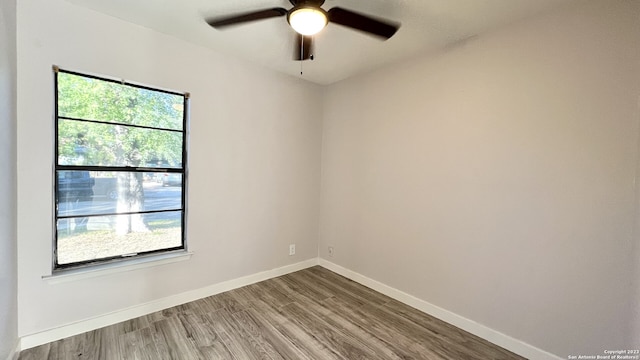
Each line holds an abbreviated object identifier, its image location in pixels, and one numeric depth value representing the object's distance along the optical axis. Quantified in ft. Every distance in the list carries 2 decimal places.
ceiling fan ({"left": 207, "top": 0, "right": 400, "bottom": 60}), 5.04
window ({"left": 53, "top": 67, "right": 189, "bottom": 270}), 6.49
